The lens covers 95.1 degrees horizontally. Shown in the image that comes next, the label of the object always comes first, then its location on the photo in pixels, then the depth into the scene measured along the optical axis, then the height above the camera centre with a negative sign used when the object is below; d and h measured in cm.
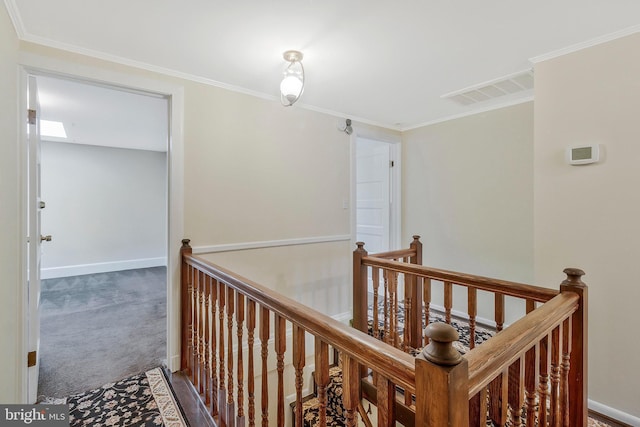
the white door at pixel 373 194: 387 +26
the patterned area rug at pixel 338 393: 217 -139
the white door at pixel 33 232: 178 -12
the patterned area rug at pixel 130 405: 167 -119
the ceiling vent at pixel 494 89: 233 +108
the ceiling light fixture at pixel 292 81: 195 +88
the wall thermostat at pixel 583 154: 181 +37
